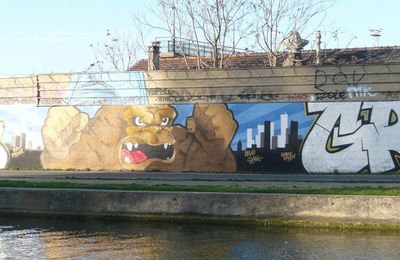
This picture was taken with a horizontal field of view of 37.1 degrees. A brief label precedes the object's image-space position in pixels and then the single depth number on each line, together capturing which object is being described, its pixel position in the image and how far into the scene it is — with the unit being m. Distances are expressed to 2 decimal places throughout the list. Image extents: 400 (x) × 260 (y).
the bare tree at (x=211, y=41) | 33.47
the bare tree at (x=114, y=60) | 49.11
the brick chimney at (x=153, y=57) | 34.03
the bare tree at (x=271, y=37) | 33.56
